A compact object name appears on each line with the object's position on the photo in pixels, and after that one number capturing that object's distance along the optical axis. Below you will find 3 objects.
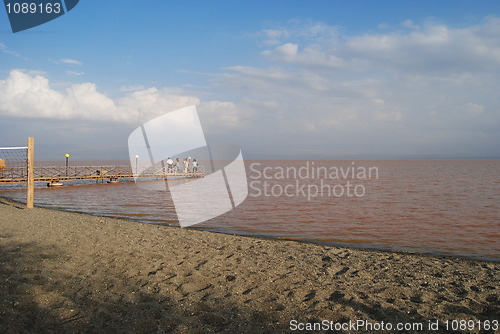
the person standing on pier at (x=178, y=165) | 43.38
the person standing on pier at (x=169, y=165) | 40.67
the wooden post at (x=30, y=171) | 12.83
